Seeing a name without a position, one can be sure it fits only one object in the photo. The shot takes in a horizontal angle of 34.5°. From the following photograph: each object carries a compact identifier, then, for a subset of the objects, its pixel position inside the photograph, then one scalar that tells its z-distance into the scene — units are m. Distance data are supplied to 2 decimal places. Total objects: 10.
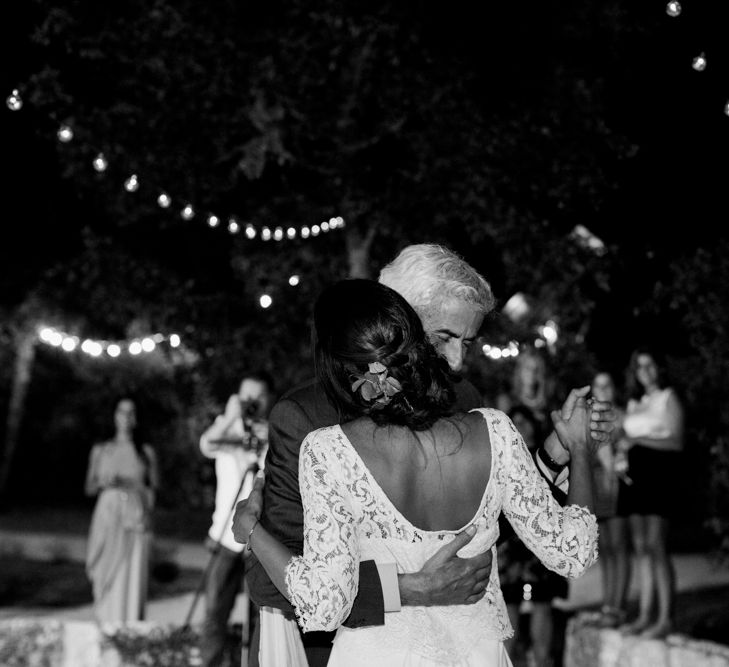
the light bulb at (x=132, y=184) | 8.99
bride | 2.57
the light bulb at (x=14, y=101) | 8.28
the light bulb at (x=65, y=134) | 9.24
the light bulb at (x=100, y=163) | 9.27
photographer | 6.64
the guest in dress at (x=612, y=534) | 7.17
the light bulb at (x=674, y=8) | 6.30
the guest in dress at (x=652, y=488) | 6.98
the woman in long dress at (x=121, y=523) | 8.50
